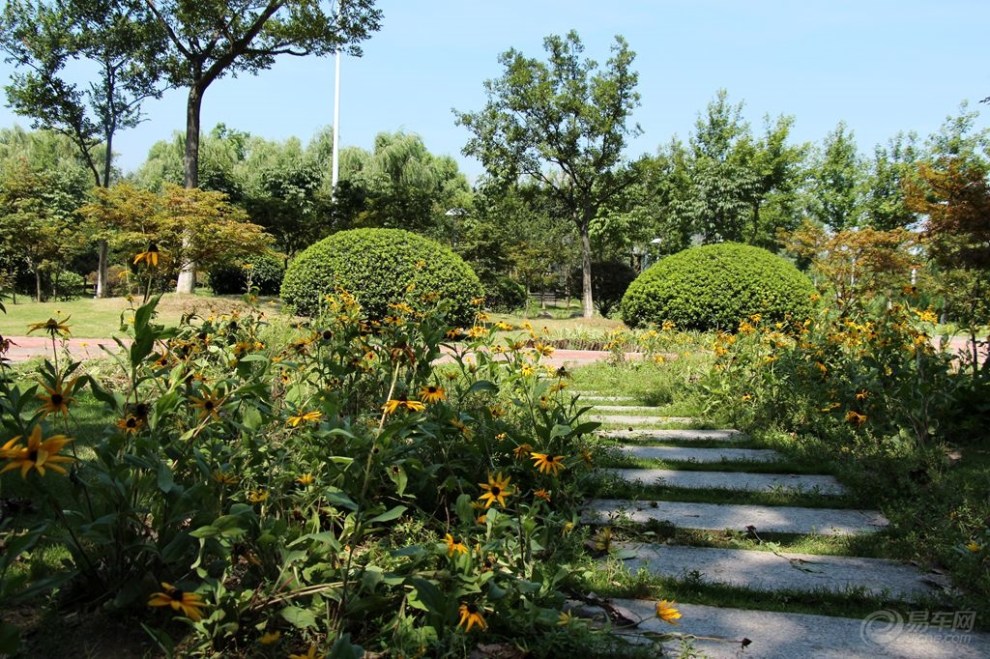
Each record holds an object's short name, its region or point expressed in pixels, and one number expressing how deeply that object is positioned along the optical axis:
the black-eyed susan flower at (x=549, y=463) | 1.78
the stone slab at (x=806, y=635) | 1.60
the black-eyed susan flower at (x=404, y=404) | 1.64
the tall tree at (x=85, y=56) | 17.31
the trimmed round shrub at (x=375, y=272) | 10.24
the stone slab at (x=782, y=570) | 1.99
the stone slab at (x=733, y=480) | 2.98
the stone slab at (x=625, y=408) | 4.76
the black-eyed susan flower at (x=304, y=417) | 1.73
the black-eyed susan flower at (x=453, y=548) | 1.51
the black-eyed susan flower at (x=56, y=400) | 1.40
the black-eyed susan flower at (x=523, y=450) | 2.09
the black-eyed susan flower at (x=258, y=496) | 1.63
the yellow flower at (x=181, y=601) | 1.22
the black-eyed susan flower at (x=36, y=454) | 1.14
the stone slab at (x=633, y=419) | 4.34
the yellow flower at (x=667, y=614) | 1.43
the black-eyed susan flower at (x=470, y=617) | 1.33
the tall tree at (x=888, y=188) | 21.00
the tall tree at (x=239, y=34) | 15.45
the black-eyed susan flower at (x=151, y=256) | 1.74
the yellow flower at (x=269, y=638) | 1.33
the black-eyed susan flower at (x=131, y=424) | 1.49
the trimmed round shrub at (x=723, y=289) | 10.43
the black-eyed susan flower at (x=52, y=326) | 1.80
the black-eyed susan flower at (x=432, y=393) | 1.97
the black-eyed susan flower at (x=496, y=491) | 1.65
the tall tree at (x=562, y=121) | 16.39
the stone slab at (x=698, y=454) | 3.48
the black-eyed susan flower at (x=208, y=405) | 1.61
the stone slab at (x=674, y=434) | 3.92
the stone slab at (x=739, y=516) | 2.49
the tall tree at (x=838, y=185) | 23.27
